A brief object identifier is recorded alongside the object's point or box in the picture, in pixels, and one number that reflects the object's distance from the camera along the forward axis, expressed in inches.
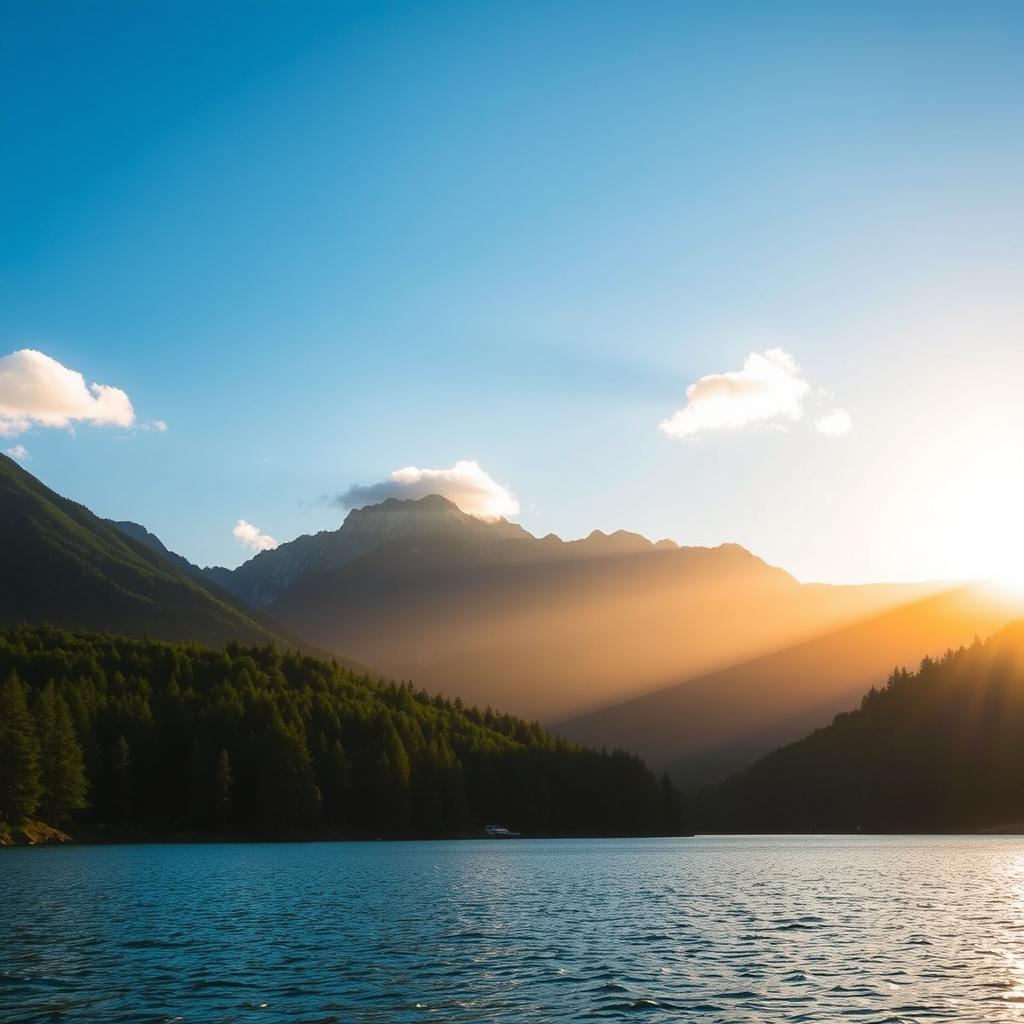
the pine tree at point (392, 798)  7691.9
